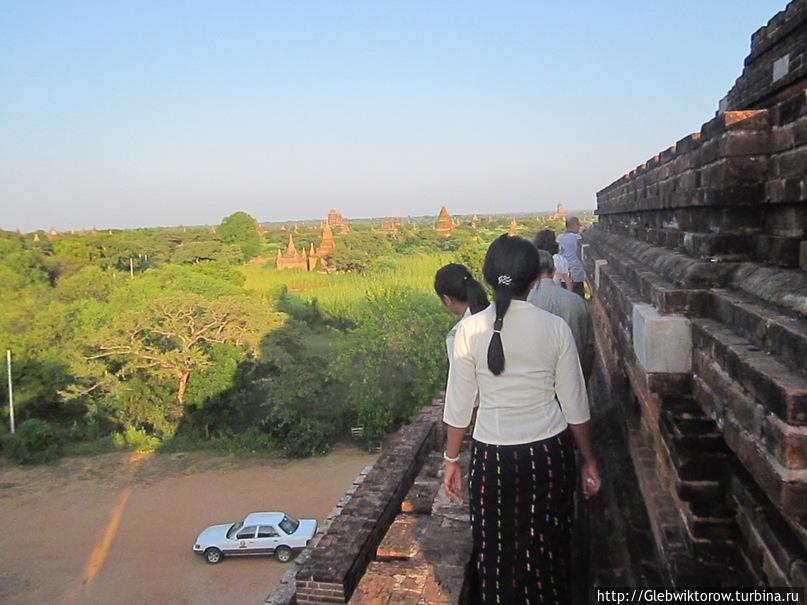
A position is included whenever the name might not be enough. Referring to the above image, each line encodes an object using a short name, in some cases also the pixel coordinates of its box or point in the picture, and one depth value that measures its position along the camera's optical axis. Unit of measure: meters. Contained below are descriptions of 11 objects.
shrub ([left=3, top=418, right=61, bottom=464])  16.42
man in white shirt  6.55
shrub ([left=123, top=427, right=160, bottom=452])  16.95
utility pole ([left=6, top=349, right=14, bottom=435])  17.78
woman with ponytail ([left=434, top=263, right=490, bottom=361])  2.63
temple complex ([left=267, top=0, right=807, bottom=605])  1.38
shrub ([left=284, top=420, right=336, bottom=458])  15.95
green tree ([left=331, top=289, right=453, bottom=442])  15.44
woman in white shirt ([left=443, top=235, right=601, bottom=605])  2.01
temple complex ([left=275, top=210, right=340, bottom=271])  45.84
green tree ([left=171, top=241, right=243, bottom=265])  44.78
